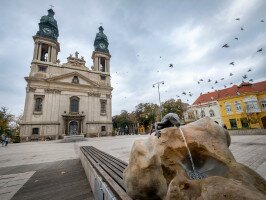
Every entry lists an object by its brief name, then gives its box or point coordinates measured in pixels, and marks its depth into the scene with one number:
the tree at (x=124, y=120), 60.17
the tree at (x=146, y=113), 51.12
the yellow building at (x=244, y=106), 29.97
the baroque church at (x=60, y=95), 30.20
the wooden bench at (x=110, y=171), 2.54
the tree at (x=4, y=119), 32.44
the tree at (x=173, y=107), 44.71
